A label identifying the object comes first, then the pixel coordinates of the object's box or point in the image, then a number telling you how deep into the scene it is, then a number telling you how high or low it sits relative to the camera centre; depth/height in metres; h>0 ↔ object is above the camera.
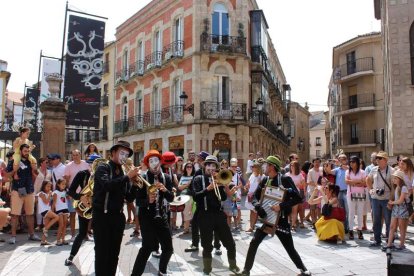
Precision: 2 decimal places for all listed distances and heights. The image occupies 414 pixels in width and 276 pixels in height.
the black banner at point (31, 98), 22.83 +3.49
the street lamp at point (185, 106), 22.81 +3.11
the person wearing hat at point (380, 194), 8.03 -0.69
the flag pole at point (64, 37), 15.36 +4.85
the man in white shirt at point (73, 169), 8.77 -0.25
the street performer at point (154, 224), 5.14 -0.89
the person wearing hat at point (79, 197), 6.37 -0.64
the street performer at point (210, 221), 5.86 -0.95
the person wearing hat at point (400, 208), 7.51 -0.93
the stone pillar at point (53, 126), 13.38 +1.09
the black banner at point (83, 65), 14.84 +3.58
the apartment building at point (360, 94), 35.12 +6.13
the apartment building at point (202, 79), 23.08 +5.05
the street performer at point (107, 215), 4.42 -0.65
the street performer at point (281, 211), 5.62 -0.77
